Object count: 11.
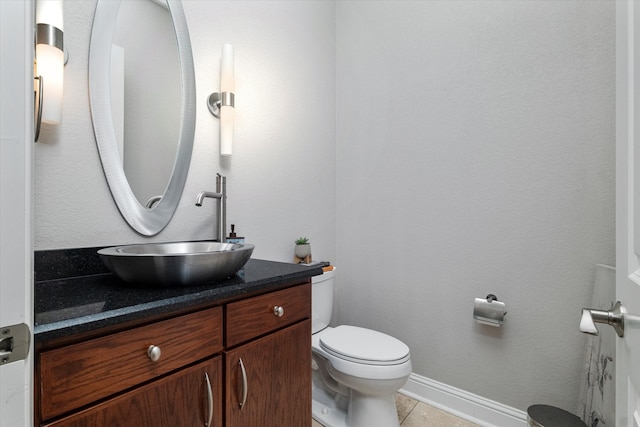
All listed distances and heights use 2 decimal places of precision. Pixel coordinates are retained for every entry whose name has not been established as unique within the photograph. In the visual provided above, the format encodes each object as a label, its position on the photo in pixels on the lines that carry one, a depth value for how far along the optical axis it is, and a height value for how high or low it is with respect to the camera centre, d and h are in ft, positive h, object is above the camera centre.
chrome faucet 4.52 +0.08
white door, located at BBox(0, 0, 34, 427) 1.36 +0.05
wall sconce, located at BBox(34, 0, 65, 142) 3.04 +1.45
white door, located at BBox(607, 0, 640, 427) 1.71 +0.05
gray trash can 4.04 -2.68
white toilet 4.45 -2.27
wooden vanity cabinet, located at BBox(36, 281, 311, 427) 1.97 -1.25
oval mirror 3.67 +1.34
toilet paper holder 5.04 -1.57
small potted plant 5.97 -0.71
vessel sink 2.61 -0.49
